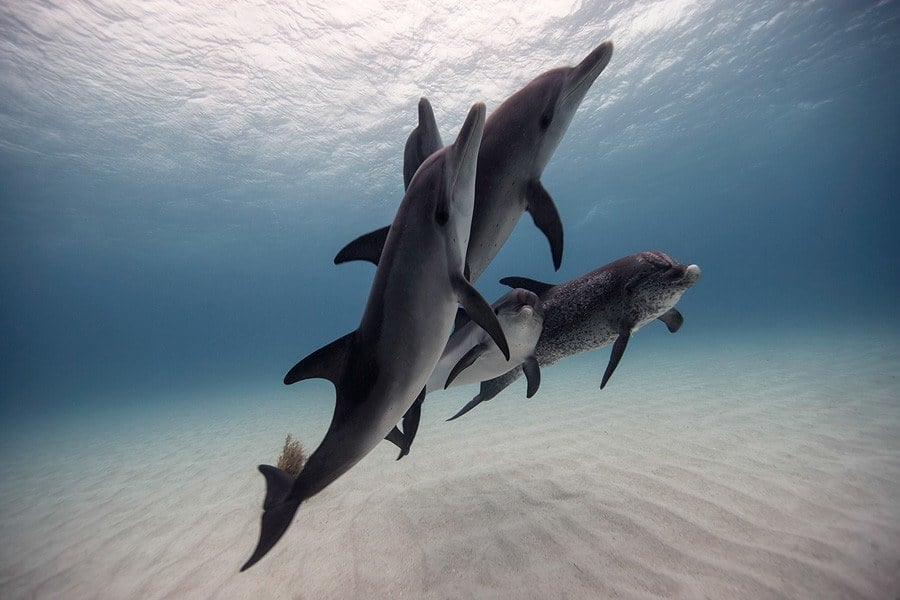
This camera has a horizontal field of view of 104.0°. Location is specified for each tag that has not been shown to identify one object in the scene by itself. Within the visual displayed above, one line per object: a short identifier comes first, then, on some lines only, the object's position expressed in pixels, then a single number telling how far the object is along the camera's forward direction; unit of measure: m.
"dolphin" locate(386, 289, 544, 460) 2.88
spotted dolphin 2.88
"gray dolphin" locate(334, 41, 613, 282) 2.23
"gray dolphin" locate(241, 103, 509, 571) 1.94
